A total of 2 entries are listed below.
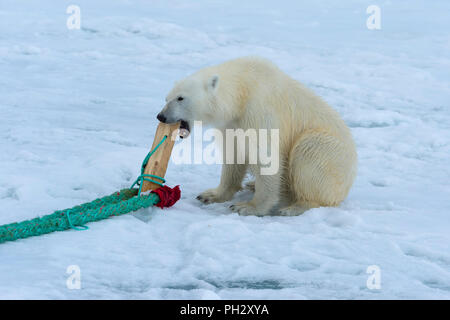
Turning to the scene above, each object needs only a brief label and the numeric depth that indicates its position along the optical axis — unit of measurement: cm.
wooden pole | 730
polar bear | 709
